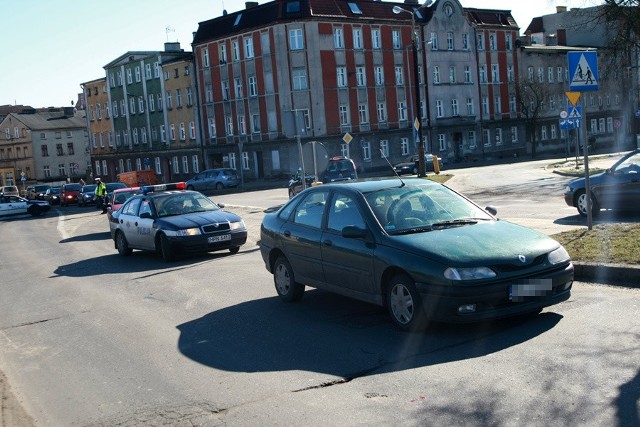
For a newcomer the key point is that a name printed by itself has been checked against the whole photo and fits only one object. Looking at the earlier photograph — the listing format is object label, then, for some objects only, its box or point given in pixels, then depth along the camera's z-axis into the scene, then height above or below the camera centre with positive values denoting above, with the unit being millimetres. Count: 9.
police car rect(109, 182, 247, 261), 16438 -1214
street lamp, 39969 +1195
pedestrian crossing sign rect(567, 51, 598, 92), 12383 +981
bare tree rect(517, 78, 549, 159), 76000 +3727
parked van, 63438 -591
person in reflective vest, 41956 -1234
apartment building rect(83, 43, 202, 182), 76062 +5815
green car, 7668 -1111
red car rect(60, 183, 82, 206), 59844 -1271
